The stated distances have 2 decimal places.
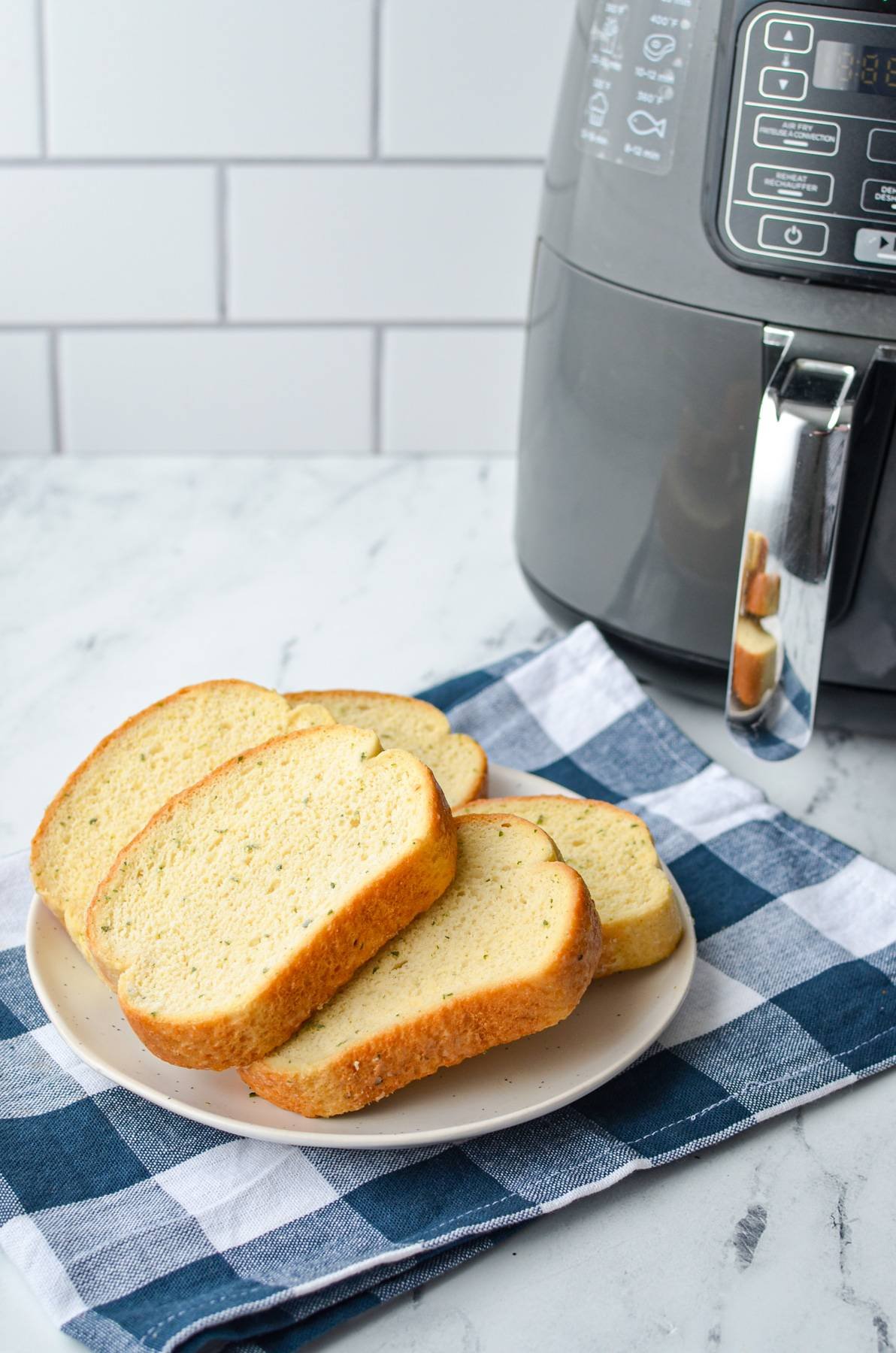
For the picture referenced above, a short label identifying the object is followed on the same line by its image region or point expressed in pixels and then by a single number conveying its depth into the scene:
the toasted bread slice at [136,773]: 0.87
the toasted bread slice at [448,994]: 0.80
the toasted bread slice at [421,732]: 0.92
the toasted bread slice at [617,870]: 0.85
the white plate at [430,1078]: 0.80
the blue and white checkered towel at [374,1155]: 0.77
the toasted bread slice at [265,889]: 0.81
